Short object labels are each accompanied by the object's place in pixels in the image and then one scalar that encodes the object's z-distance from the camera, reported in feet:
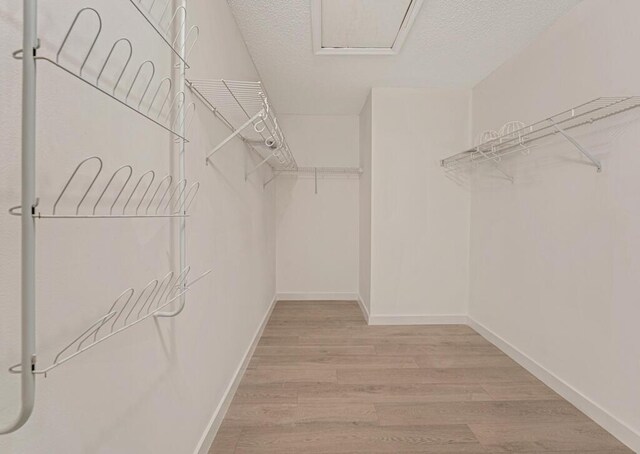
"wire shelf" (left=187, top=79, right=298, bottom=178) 4.32
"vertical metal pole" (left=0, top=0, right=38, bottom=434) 1.45
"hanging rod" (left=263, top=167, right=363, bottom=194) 12.90
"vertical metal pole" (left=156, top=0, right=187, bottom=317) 3.41
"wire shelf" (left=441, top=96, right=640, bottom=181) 5.21
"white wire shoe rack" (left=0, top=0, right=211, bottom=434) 1.48
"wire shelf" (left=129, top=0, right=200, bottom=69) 3.29
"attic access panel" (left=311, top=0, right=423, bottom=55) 6.15
